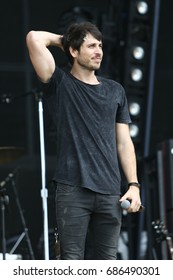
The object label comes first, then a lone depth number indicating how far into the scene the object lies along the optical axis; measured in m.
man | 5.58
